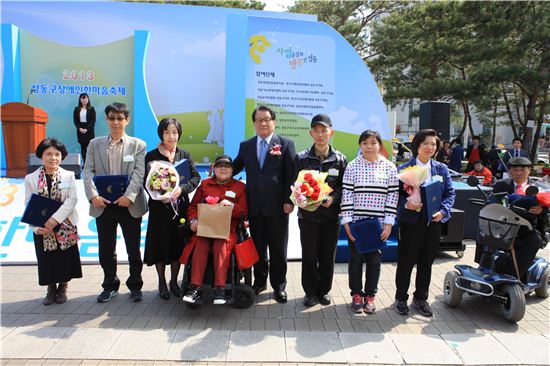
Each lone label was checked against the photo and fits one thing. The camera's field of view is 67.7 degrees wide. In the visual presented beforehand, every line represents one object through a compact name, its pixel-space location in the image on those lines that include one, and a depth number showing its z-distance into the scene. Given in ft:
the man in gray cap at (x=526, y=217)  13.30
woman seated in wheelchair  12.43
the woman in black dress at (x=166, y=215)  13.30
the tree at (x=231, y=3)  58.44
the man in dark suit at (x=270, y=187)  13.39
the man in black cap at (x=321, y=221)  13.09
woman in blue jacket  12.70
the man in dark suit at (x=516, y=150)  38.99
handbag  12.94
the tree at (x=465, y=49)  50.57
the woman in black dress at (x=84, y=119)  32.40
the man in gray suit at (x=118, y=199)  13.23
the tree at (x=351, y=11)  66.74
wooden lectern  29.17
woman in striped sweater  12.59
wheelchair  12.60
